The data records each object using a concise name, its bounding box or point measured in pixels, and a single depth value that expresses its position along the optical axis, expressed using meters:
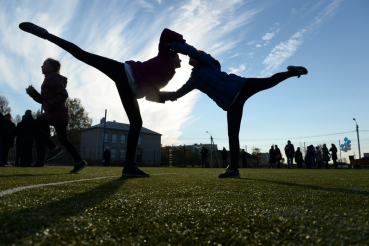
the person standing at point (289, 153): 18.77
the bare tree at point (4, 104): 41.99
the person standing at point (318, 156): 21.82
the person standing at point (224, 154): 26.06
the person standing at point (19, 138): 9.53
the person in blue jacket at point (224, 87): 3.63
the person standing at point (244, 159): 23.49
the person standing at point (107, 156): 23.36
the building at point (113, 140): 57.12
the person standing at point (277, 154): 20.29
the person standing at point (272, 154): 21.85
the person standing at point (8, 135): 10.12
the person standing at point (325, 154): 19.89
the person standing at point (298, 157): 20.80
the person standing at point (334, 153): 20.89
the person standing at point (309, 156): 19.58
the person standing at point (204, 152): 27.28
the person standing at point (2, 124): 8.40
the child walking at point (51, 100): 4.20
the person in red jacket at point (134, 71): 3.39
